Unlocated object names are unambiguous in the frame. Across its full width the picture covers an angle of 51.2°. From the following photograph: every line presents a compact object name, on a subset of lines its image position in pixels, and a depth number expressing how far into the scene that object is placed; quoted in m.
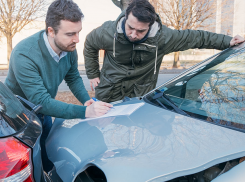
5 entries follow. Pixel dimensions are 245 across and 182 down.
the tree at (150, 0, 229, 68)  17.02
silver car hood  1.22
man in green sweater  2.05
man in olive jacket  2.74
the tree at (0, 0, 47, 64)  16.06
